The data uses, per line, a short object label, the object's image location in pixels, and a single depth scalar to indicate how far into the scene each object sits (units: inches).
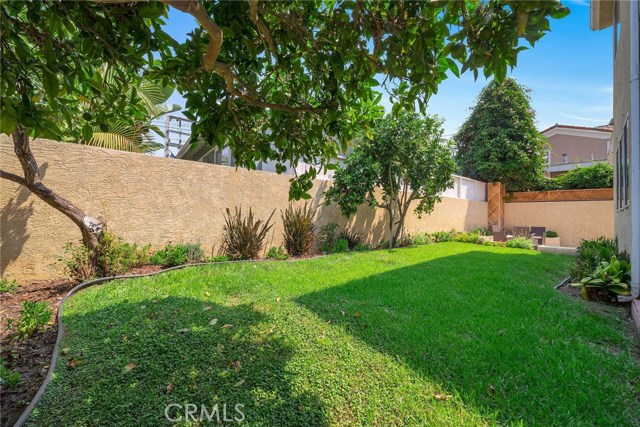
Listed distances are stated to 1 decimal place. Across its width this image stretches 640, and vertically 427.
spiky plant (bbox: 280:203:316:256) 291.3
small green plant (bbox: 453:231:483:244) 488.4
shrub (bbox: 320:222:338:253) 329.7
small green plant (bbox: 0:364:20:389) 83.0
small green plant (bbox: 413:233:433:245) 427.8
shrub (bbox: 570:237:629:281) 205.2
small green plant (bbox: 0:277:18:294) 149.0
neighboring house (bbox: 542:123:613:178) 772.0
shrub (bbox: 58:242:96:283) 161.9
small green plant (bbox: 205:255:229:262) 230.2
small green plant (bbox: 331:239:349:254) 323.0
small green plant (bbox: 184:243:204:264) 222.4
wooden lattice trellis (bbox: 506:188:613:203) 514.4
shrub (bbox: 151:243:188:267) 206.4
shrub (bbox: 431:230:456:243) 480.0
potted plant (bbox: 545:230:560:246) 528.9
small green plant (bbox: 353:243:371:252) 348.5
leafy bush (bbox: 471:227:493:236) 568.4
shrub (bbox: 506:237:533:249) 435.5
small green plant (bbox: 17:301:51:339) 107.6
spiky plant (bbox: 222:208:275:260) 249.6
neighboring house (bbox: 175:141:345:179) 336.1
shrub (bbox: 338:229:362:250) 350.6
